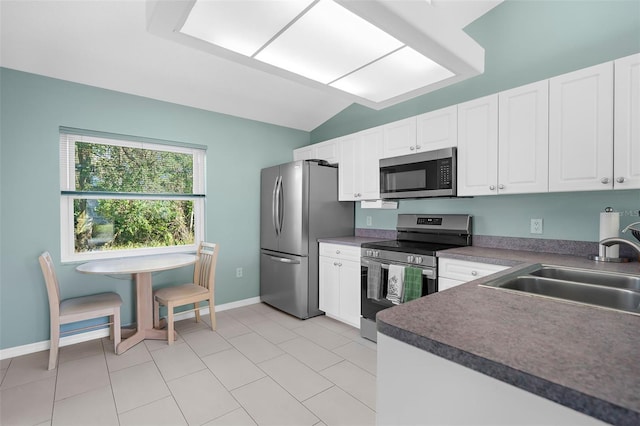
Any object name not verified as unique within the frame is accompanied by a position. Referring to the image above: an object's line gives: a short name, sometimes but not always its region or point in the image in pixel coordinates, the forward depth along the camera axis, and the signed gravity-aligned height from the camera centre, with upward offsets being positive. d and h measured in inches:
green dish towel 101.3 -24.5
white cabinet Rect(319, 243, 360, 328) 125.9 -31.0
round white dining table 105.9 -26.2
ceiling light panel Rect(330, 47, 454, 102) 61.6 +29.5
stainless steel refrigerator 139.2 -7.6
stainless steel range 103.0 -15.8
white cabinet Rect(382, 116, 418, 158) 118.0 +28.3
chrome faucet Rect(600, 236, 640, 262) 57.4 -6.3
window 118.0 +5.8
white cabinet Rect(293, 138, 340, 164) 149.2 +29.8
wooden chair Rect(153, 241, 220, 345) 113.8 -32.1
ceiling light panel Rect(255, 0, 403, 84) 49.4 +30.0
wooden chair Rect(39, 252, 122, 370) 95.7 -32.1
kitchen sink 51.3 -14.2
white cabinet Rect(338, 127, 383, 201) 131.4 +19.8
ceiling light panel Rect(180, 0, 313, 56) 45.7 +30.1
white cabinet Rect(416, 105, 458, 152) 106.4 +28.8
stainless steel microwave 106.9 +13.0
